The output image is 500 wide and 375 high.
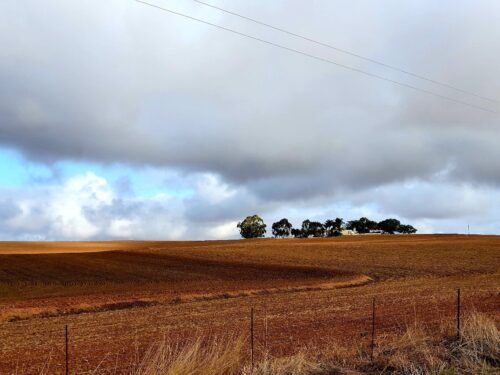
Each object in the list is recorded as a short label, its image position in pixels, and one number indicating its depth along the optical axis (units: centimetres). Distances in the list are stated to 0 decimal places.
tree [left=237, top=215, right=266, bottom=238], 18412
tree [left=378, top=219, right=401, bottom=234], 19538
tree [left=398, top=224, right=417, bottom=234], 19538
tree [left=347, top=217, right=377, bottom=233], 19538
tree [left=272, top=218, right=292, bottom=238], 19488
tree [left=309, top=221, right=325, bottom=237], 19312
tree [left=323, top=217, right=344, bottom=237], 19172
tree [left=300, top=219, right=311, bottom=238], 19612
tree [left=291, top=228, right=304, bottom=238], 19538
